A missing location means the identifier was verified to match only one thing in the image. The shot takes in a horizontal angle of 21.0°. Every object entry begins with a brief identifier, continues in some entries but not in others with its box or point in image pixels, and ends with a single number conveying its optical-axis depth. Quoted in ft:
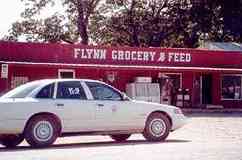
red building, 106.73
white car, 45.14
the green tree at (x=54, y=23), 175.83
